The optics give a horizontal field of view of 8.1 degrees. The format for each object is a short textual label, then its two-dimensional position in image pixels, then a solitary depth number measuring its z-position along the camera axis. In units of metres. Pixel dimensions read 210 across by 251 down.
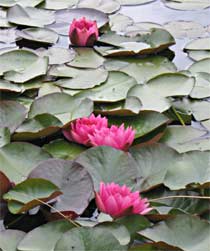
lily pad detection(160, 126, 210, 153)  4.06
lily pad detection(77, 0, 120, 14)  5.04
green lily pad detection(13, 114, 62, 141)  4.05
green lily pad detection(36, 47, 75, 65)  4.55
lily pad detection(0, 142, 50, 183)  3.87
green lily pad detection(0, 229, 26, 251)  3.64
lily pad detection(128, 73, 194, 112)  4.24
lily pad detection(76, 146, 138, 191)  3.84
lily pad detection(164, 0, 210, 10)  5.08
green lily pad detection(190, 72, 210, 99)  4.34
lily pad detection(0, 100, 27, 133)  4.09
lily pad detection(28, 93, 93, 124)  4.15
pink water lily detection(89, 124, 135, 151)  3.93
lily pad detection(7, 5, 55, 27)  4.86
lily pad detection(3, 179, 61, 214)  3.73
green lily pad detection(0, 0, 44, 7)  5.05
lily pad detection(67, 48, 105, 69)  4.53
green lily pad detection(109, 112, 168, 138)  4.08
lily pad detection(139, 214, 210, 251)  3.64
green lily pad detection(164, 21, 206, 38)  4.81
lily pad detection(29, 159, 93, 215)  3.75
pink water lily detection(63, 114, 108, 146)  4.00
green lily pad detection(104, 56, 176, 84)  4.46
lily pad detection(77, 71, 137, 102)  4.27
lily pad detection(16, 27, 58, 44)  4.72
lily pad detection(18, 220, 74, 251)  3.63
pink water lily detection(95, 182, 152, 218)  3.69
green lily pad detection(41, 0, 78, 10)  5.05
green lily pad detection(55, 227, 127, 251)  3.58
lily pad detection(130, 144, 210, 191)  3.85
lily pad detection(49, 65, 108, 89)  4.37
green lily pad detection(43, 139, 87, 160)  4.00
